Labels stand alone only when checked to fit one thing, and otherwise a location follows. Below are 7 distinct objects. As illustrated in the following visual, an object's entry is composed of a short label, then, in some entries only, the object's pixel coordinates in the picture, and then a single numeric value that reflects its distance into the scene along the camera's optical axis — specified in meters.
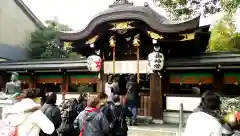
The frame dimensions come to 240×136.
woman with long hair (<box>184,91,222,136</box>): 1.88
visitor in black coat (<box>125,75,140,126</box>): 6.39
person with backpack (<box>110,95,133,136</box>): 3.47
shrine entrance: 7.20
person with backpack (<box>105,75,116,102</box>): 6.47
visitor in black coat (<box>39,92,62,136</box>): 3.52
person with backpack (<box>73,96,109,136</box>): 2.97
